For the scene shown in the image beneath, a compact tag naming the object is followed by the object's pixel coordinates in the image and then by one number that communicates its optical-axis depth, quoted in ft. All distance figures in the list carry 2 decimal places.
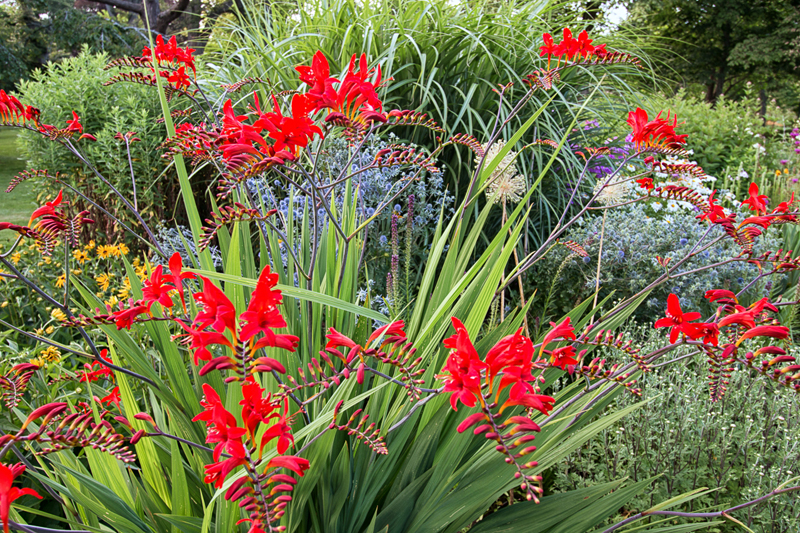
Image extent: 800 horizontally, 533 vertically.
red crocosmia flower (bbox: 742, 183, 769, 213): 4.77
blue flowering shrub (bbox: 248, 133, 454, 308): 9.11
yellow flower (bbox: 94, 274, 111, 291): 8.32
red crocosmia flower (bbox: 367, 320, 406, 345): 2.90
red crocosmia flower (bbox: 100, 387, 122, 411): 3.88
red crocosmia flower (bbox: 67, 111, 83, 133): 4.74
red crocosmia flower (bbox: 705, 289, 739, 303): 3.47
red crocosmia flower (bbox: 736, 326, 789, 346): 2.96
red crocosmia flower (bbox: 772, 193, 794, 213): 4.63
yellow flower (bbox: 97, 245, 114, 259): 9.23
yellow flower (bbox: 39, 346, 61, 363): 5.42
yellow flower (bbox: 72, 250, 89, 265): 9.37
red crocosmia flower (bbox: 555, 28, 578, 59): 5.18
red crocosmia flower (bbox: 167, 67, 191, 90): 5.33
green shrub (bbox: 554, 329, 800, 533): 5.19
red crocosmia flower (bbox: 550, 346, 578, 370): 3.00
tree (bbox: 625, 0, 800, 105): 61.87
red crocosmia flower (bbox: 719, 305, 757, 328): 3.11
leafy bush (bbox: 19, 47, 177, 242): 11.69
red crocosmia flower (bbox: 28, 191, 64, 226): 3.62
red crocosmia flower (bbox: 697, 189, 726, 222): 4.46
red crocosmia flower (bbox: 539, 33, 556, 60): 5.23
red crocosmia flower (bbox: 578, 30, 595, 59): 5.16
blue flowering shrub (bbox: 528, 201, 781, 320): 9.61
